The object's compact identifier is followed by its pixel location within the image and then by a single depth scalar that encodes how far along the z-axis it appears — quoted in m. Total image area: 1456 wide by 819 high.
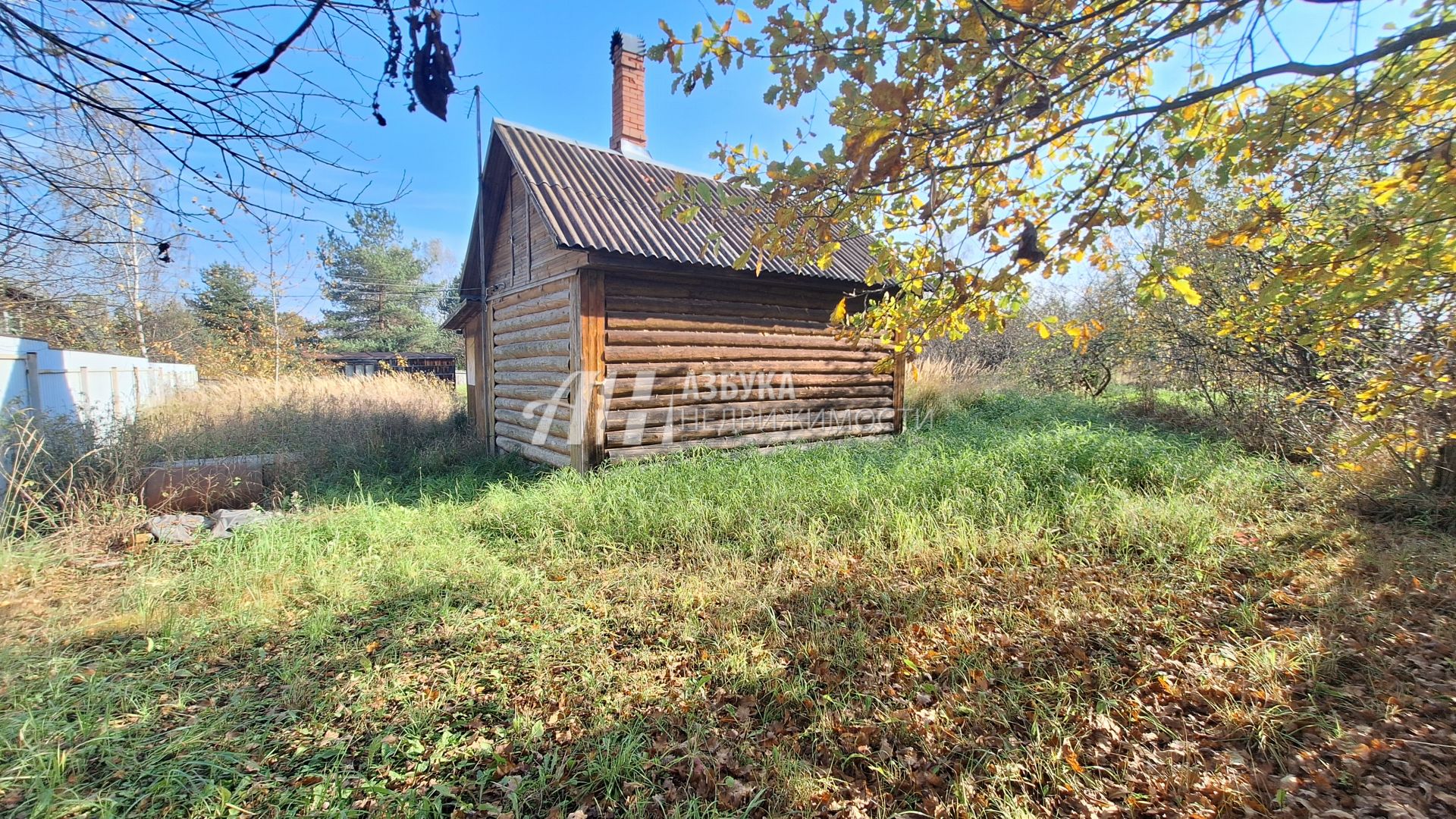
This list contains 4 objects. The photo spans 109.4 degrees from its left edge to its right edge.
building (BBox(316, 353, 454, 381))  22.34
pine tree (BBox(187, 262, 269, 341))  18.41
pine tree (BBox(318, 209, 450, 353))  27.33
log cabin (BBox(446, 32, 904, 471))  6.30
